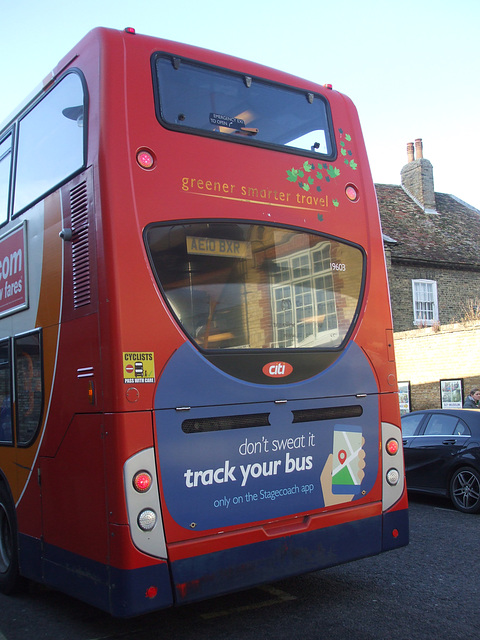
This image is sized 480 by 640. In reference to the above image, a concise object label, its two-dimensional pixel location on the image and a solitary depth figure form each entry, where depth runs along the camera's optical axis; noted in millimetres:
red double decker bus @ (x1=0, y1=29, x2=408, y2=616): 4621
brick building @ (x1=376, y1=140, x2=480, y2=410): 29484
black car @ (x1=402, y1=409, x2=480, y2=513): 9820
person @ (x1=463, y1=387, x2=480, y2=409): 12961
